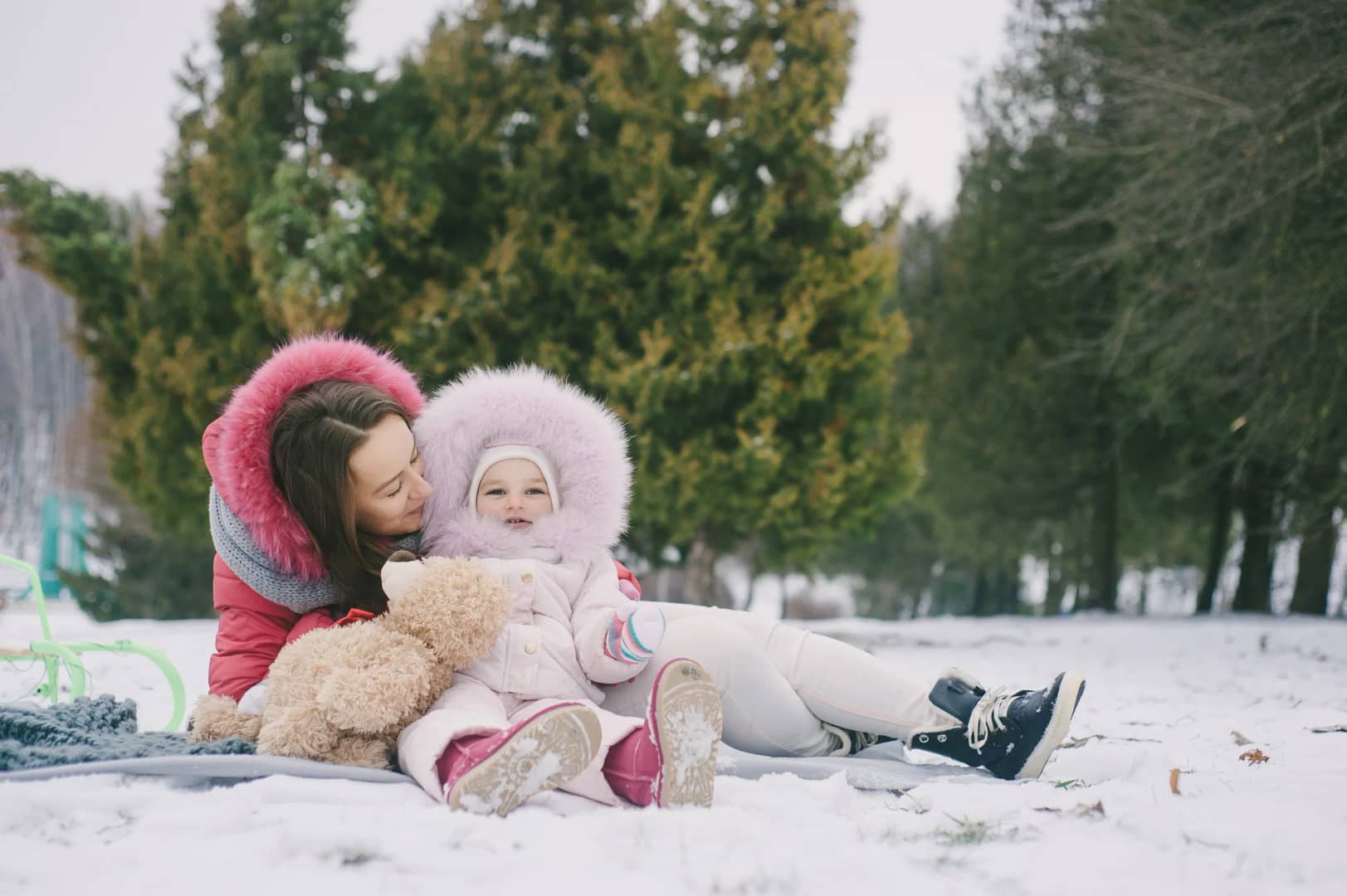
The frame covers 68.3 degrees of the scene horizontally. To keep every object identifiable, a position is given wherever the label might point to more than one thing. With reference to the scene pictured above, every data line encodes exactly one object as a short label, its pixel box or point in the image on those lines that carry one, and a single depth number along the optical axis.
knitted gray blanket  2.20
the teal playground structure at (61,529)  19.80
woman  2.69
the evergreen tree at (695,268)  8.80
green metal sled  3.07
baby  2.04
